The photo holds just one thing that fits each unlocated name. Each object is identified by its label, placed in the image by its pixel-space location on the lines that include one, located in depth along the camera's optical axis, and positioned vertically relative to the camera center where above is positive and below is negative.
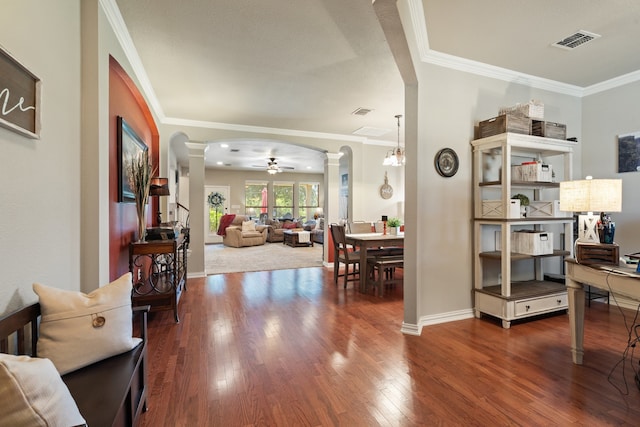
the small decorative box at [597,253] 2.08 -0.30
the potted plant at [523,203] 3.21 +0.09
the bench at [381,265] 4.16 -0.76
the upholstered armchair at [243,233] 9.30 -0.67
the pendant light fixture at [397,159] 5.11 +0.91
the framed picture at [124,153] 2.78 +0.59
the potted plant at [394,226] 4.61 -0.22
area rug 6.20 -1.12
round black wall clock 3.05 +0.51
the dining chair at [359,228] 5.34 -0.29
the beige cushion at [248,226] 9.51 -0.44
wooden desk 1.82 -0.48
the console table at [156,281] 3.12 -0.83
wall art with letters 1.21 +0.51
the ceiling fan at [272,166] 8.62 +1.36
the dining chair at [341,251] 4.54 -0.66
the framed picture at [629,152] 3.44 +0.69
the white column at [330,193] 6.27 +0.41
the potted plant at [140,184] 3.11 +0.30
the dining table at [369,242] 4.27 -0.44
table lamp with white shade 2.32 +0.10
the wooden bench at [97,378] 1.14 -0.74
